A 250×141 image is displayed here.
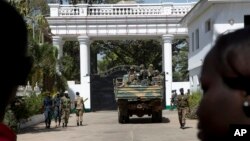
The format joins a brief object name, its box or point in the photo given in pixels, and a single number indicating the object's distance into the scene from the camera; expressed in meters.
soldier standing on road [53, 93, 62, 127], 20.98
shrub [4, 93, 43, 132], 16.06
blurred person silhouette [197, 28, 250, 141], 1.12
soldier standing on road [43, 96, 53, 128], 19.69
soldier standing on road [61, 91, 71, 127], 20.36
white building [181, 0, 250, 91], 21.47
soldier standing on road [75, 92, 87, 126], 20.90
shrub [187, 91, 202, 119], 22.46
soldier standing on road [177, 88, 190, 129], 17.50
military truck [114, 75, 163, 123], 19.19
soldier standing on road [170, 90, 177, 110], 28.73
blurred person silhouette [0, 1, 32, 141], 1.50
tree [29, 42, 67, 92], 22.16
